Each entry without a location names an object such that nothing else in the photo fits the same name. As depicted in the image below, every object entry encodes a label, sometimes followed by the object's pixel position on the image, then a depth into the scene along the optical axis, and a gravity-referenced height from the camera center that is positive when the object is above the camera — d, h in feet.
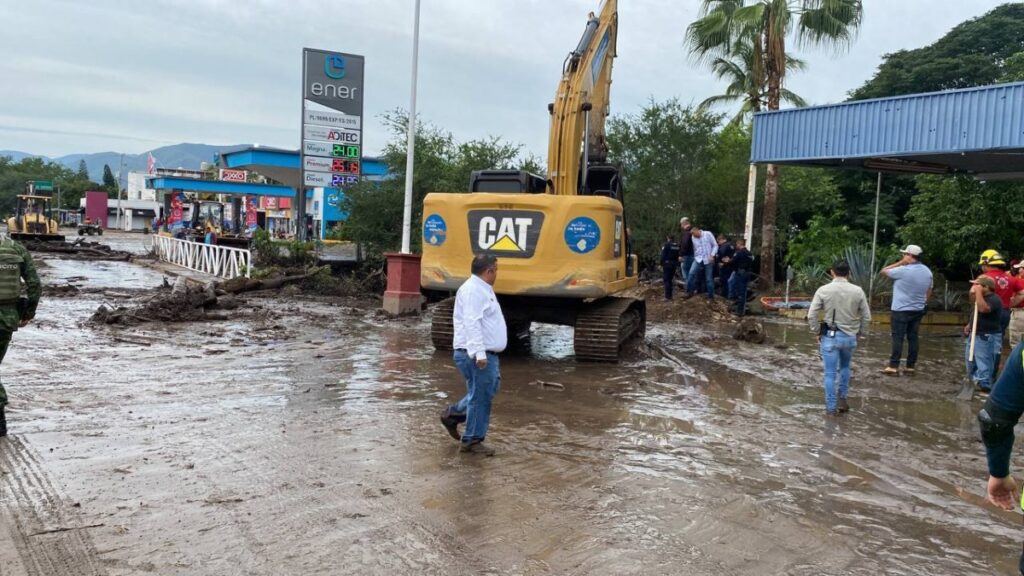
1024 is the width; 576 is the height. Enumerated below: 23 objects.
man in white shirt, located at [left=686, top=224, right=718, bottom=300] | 59.57 -0.97
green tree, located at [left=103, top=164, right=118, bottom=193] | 434.47 +18.13
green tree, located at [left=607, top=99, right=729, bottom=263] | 78.69 +6.84
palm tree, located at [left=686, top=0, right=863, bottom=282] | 73.72 +19.26
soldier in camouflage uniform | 22.34 -2.21
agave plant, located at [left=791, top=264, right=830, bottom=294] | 68.13 -2.77
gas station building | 115.55 +6.80
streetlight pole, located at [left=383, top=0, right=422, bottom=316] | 52.80 -3.80
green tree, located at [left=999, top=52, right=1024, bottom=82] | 67.12 +16.08
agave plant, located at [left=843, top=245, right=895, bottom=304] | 61.52 -2.13
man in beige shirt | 27.76 -2.67
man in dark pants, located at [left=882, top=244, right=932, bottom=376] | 36.19 -2.04
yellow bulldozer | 120.78 -1.96
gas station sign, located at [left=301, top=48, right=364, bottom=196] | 79.05 +9.95
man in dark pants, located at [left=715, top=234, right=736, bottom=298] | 59.26 -1.06
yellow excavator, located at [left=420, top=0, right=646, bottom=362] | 34.40 -0.20
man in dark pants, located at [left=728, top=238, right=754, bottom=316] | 57.06 -2.21
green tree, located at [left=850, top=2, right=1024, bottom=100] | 104.12 +24.99
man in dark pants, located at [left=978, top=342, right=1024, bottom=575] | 10.81 -2.26
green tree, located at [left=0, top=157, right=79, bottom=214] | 321.73 +14.24
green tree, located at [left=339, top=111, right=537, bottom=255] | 72.84 +2.94
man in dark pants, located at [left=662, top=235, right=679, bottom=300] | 60.80 -1.74
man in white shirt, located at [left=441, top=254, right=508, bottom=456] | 20.54 -2.85
